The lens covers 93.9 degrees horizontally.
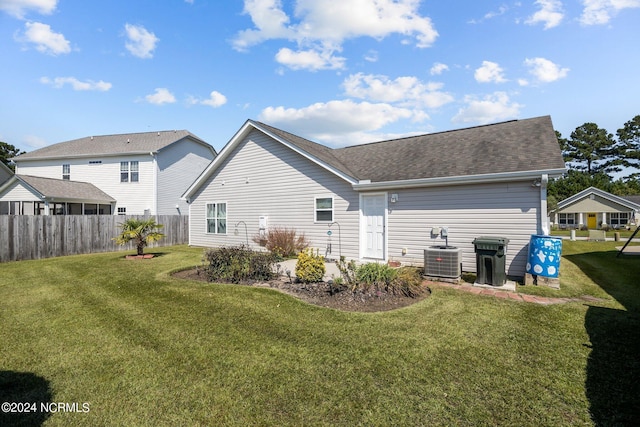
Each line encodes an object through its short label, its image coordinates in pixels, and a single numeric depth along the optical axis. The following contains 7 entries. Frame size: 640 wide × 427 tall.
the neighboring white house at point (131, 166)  20.08
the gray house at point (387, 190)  8.17
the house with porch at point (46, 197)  16.67
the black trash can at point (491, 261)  7.00
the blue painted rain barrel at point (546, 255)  6.92
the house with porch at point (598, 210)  30.59
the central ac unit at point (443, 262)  7.57
